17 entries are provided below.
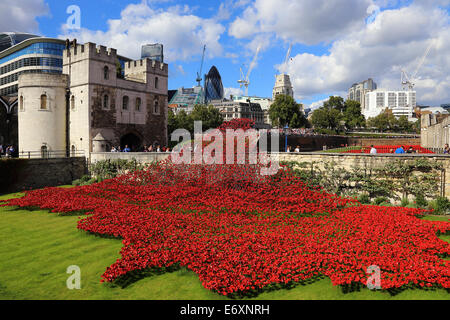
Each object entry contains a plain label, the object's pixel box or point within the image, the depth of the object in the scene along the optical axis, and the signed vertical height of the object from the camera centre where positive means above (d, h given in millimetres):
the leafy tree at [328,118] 95125 +10822
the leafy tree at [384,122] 111062 +11243
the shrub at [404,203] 15249 -2251
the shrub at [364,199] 16375 -2225
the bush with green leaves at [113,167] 24544 -1036
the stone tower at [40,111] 29344 +3869
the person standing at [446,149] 19631 +373
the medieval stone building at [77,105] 28703 +4495
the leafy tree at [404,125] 108562 +9997
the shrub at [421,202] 14945 -2157
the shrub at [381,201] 16109 -2278
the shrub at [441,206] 14102 -2209
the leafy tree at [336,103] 103812 +16606
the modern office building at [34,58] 76750 +23052
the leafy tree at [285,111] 84125 +11311
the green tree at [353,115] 92875 +11605
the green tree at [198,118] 72062 +8380
